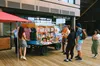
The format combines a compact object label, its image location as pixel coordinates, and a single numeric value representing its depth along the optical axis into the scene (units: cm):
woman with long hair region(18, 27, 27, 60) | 441
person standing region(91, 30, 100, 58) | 482
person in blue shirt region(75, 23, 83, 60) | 439
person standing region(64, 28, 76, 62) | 424
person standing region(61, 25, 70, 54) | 532
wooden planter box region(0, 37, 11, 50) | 575
